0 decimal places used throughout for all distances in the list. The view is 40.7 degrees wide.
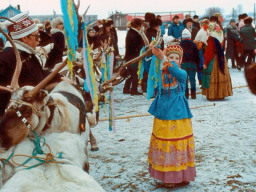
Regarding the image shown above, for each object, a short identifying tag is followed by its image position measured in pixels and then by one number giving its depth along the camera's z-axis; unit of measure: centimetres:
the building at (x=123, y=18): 2381
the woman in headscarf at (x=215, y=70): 755
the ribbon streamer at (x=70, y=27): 239
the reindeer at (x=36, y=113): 235
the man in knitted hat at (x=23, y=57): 315
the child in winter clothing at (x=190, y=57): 779
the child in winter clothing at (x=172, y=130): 366
